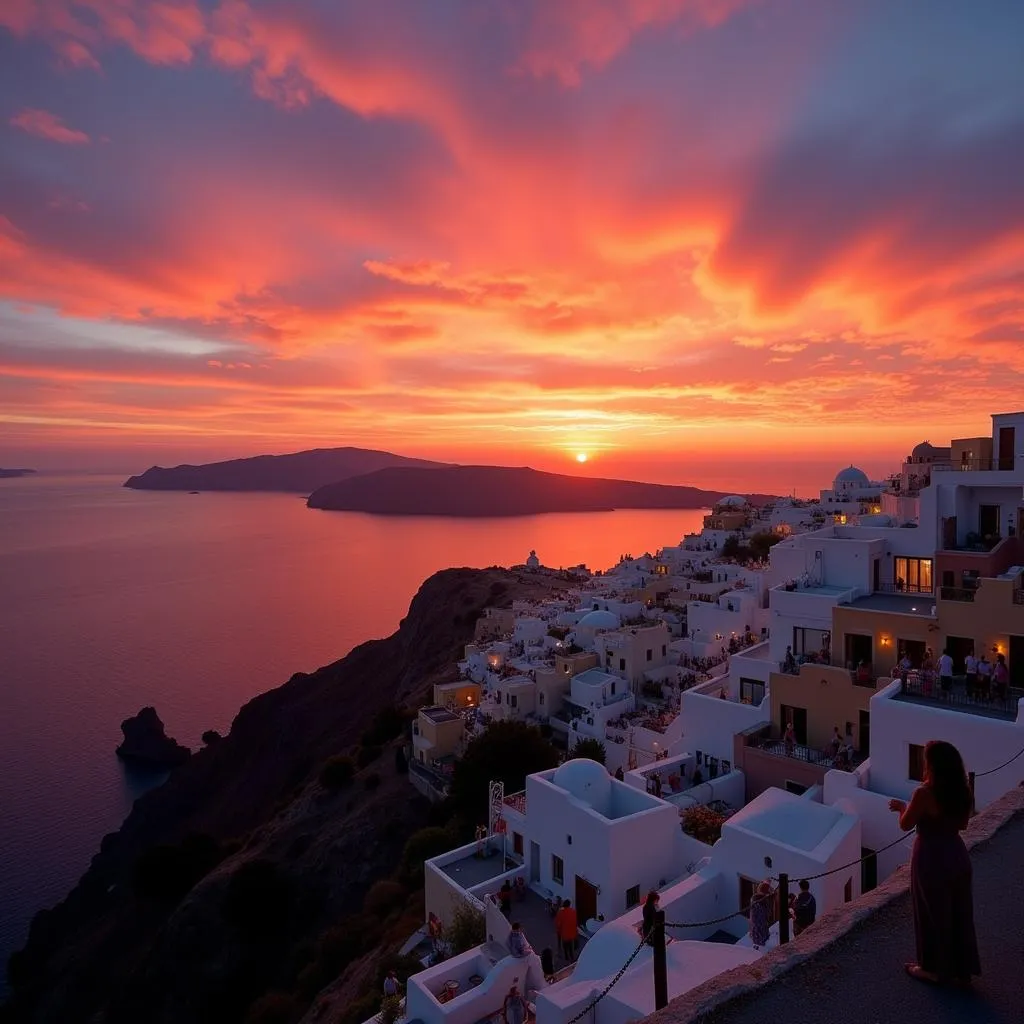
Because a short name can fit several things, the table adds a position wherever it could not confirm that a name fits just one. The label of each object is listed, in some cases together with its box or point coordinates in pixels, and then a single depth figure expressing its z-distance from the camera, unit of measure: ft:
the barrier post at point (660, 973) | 20.76
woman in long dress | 13.12
